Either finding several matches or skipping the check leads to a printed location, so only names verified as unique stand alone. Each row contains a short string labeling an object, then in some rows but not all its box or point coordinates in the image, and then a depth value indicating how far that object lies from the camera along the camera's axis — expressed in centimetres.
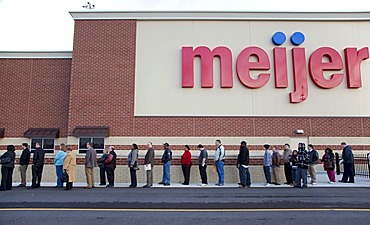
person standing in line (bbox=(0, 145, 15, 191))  1112
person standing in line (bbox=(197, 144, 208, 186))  1302
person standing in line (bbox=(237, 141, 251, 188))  1227
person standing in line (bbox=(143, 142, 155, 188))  1237
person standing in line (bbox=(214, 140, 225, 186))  1289
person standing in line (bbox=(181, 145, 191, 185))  1330
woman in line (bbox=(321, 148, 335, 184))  1318
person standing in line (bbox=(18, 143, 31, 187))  1241
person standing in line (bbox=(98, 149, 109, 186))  1295
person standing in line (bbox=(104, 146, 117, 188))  1262
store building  1612
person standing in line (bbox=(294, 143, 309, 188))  1181
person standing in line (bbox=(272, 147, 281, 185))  1292
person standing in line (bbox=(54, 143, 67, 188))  1263
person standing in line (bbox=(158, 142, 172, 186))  1293
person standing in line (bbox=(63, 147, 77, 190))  1131
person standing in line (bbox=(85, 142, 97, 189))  1199
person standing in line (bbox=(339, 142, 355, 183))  1297
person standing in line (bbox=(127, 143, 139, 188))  1238
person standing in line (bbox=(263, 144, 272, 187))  1280
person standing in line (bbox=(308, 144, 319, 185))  1213
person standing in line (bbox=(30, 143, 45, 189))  1191
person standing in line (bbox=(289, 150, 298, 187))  1214
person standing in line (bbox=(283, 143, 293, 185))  1288
